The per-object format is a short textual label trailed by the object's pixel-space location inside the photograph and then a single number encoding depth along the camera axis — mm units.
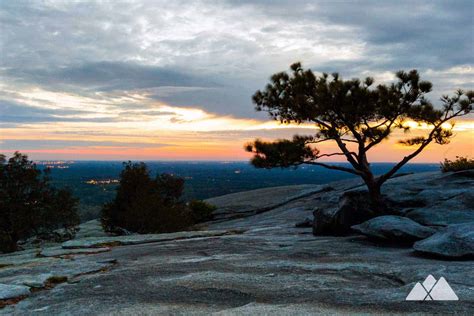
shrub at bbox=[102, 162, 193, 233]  28281
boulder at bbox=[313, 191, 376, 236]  16594
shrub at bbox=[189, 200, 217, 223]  34562
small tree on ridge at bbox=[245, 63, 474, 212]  17984
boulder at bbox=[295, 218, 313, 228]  20172
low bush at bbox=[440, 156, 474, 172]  24062
